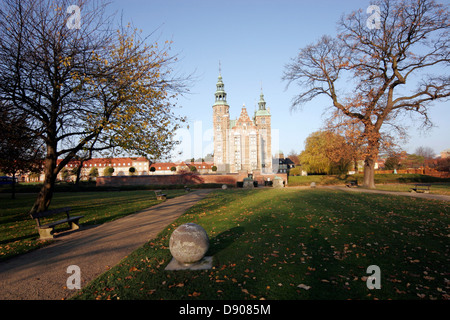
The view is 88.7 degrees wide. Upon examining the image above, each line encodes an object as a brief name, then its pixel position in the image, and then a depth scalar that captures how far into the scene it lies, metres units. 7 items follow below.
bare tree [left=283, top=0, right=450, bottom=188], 18.89
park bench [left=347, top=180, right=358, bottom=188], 27.24
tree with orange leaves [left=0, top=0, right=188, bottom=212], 9.74
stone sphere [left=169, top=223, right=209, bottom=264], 5.48
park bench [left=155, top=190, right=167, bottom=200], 19.66
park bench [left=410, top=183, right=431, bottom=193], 18.69
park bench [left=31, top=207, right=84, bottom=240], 8.66
